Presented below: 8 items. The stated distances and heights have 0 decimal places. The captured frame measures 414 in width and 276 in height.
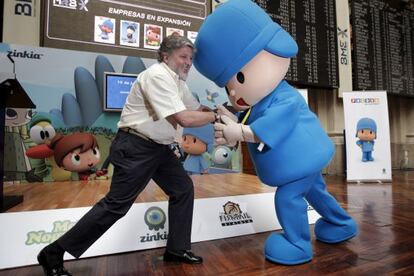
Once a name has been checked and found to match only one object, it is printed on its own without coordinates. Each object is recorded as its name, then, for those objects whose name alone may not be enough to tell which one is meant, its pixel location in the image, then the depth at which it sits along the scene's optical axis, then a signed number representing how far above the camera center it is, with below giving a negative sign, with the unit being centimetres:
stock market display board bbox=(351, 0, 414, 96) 496 +180
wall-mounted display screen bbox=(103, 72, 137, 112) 343 +74
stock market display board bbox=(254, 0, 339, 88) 430 +175
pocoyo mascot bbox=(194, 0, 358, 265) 139 +19
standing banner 423 +23
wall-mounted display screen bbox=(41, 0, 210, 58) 333 +156
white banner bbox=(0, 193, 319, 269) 152 -41
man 127 -2
